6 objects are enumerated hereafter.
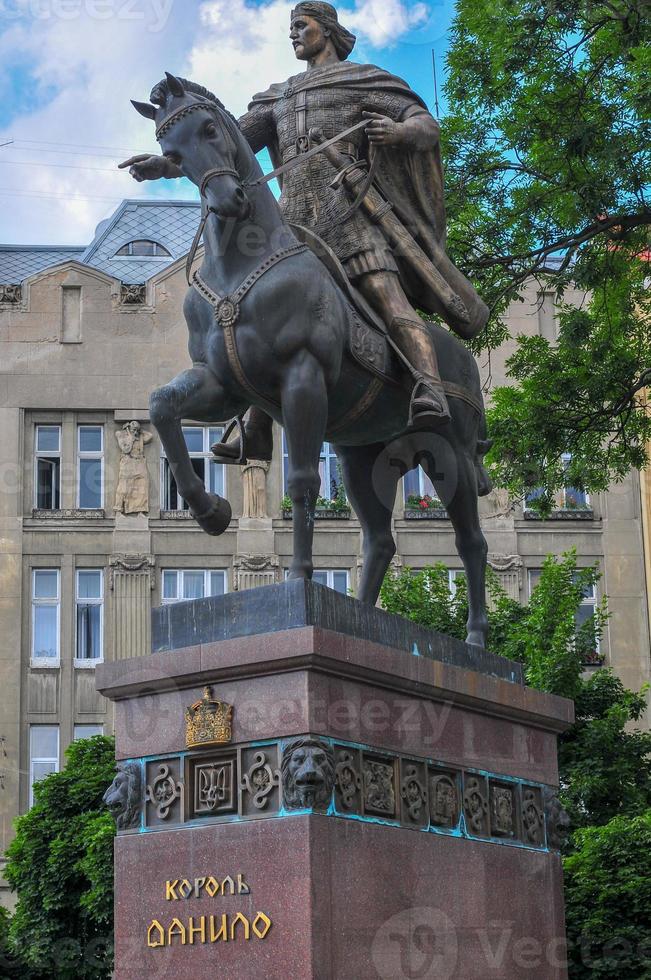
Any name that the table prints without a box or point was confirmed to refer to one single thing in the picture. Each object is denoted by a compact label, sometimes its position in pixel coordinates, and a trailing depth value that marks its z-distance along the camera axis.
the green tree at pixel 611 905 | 19.20
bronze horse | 9.22
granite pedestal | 8.10
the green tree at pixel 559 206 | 18.64
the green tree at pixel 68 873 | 26.22
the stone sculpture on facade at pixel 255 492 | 41.59
